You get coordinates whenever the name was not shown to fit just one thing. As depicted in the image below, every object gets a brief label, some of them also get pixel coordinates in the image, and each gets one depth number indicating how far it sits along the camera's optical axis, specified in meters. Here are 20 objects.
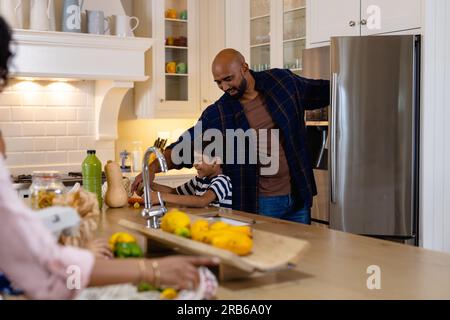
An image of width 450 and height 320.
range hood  4.43
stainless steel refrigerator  3.65
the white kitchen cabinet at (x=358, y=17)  3.65
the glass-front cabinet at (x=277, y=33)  4.55
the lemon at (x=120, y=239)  1.71
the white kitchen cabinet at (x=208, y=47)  5.36
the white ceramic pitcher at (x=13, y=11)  4.40
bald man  3.21
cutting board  1.46
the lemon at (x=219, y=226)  1.66
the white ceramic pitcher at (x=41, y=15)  4.46
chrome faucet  2.30
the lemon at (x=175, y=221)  1.75
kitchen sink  2.29
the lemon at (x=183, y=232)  1.71
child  2.77
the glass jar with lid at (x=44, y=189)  1.87
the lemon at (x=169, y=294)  1.41
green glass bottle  2.84
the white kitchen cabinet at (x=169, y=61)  5.11
